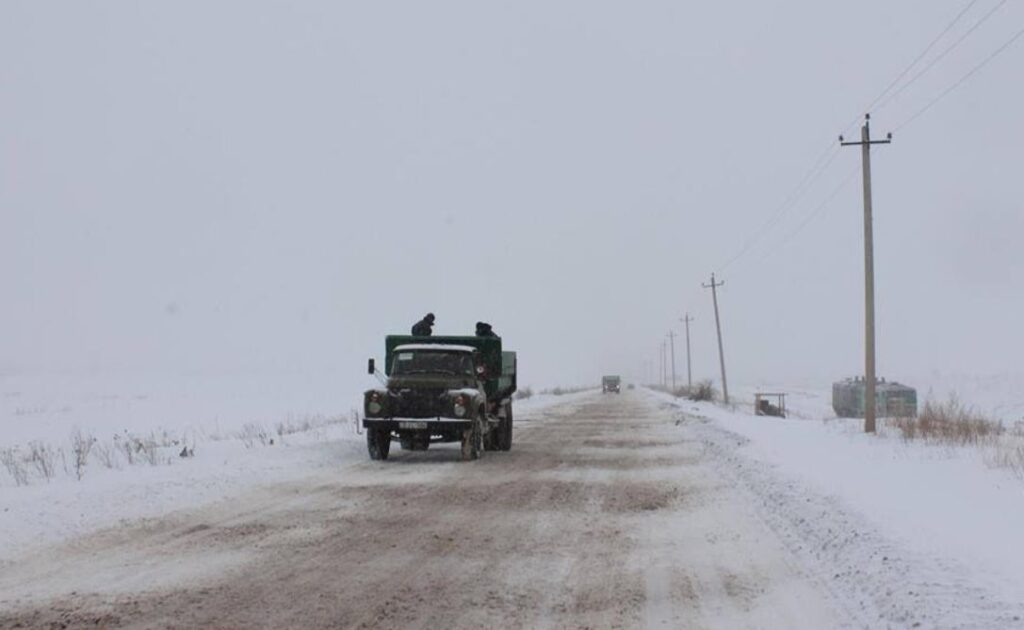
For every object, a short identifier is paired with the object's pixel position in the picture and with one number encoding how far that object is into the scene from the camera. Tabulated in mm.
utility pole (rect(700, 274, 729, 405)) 51662
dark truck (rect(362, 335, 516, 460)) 16047
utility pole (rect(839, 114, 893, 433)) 23328
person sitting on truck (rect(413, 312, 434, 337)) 20047
